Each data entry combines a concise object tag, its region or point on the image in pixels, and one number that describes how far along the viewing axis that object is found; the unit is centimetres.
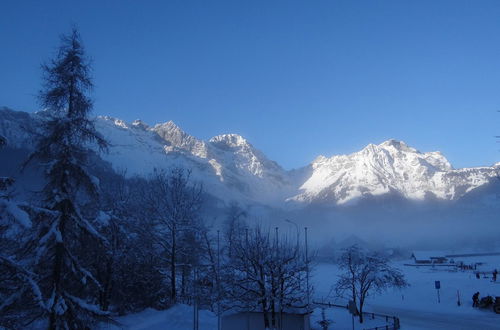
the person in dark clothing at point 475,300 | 4025
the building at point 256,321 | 2577
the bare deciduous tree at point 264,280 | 2469
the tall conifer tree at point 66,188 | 1299
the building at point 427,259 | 11338
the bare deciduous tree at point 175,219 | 3262
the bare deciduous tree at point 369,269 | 3884
